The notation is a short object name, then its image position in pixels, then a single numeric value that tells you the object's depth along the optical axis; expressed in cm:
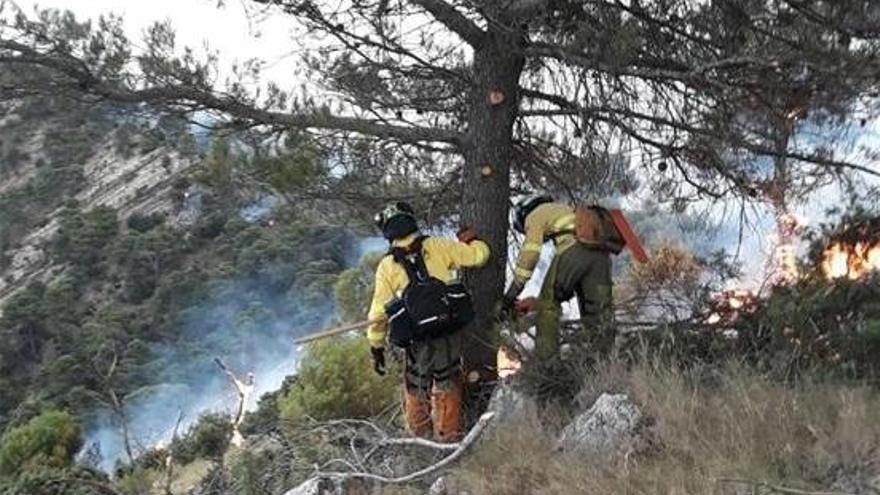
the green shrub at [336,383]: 1900
